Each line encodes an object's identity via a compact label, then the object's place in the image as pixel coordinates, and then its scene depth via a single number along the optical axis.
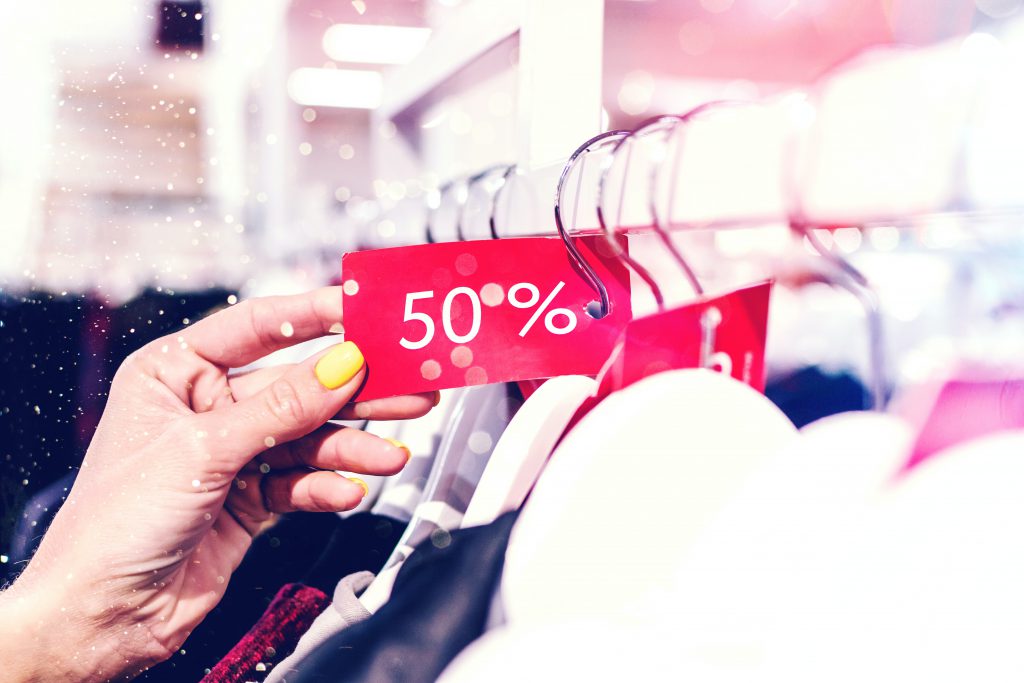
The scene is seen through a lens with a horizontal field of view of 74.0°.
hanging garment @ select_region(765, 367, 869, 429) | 0.45
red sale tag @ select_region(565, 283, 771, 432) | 0.33
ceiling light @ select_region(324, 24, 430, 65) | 1.06
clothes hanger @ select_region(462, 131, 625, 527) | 0.35
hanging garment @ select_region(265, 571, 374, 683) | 0.41
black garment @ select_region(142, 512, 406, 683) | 0.51
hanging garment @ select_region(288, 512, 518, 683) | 0.38
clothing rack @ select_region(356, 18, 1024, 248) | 0.27
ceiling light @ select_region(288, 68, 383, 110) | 1.31
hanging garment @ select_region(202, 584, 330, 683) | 0.46
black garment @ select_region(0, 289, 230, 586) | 0.48
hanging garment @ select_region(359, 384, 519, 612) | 0.43
